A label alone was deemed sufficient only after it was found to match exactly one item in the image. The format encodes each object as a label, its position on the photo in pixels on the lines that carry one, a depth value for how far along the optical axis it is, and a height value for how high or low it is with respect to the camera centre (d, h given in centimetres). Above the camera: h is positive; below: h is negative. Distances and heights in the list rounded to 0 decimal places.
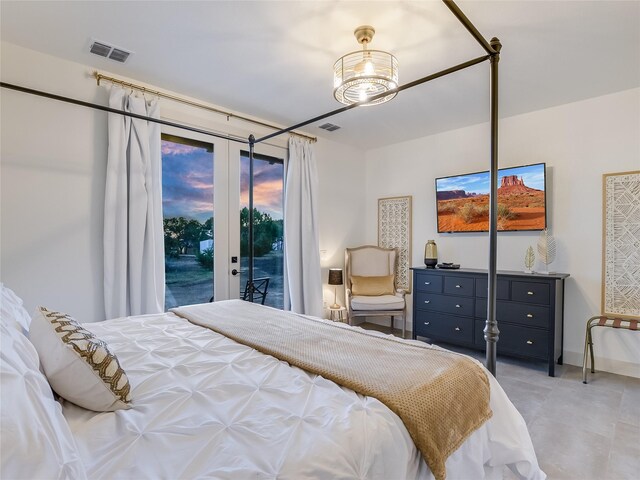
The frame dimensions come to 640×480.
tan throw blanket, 110 -54
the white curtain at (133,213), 271 +20
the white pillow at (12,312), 120 -30
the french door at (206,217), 328 +21
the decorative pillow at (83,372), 104 -43
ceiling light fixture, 216 +110
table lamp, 443 -54
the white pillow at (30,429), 61 -40
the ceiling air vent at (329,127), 402 +136
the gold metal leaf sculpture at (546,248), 337 -13
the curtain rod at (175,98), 273 +131
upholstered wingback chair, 407 -63
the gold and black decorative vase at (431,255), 409 -23
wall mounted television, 354 +41
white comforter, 83 -55
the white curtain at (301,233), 400 +4
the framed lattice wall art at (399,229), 466 +10
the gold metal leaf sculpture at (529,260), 345 -25
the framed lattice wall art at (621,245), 306 -9
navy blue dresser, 315 -78
